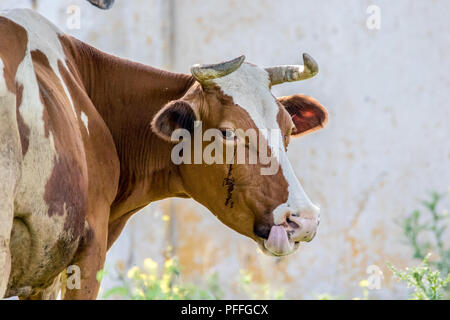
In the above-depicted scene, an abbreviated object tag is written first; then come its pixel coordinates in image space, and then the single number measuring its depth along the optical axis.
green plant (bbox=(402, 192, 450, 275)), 6.58
